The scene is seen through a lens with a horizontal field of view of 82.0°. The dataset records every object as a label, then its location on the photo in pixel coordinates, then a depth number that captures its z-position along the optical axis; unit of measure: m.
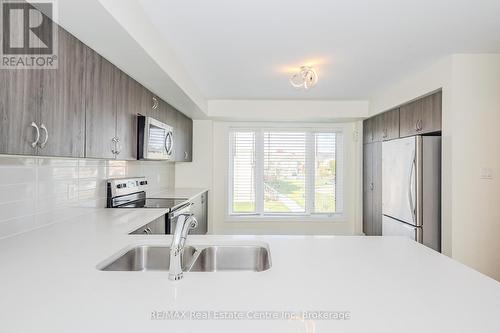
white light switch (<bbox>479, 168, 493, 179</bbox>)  2.66
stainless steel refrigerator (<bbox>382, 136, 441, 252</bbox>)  2.88
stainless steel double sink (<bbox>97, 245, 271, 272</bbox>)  1.46
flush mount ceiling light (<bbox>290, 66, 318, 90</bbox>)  2.95
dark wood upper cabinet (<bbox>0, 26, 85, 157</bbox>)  1.19
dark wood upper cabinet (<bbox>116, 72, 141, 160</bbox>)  2.22
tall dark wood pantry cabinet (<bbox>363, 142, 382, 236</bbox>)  4.24
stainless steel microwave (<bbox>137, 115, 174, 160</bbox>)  2.61
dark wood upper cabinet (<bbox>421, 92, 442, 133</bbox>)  2.94
